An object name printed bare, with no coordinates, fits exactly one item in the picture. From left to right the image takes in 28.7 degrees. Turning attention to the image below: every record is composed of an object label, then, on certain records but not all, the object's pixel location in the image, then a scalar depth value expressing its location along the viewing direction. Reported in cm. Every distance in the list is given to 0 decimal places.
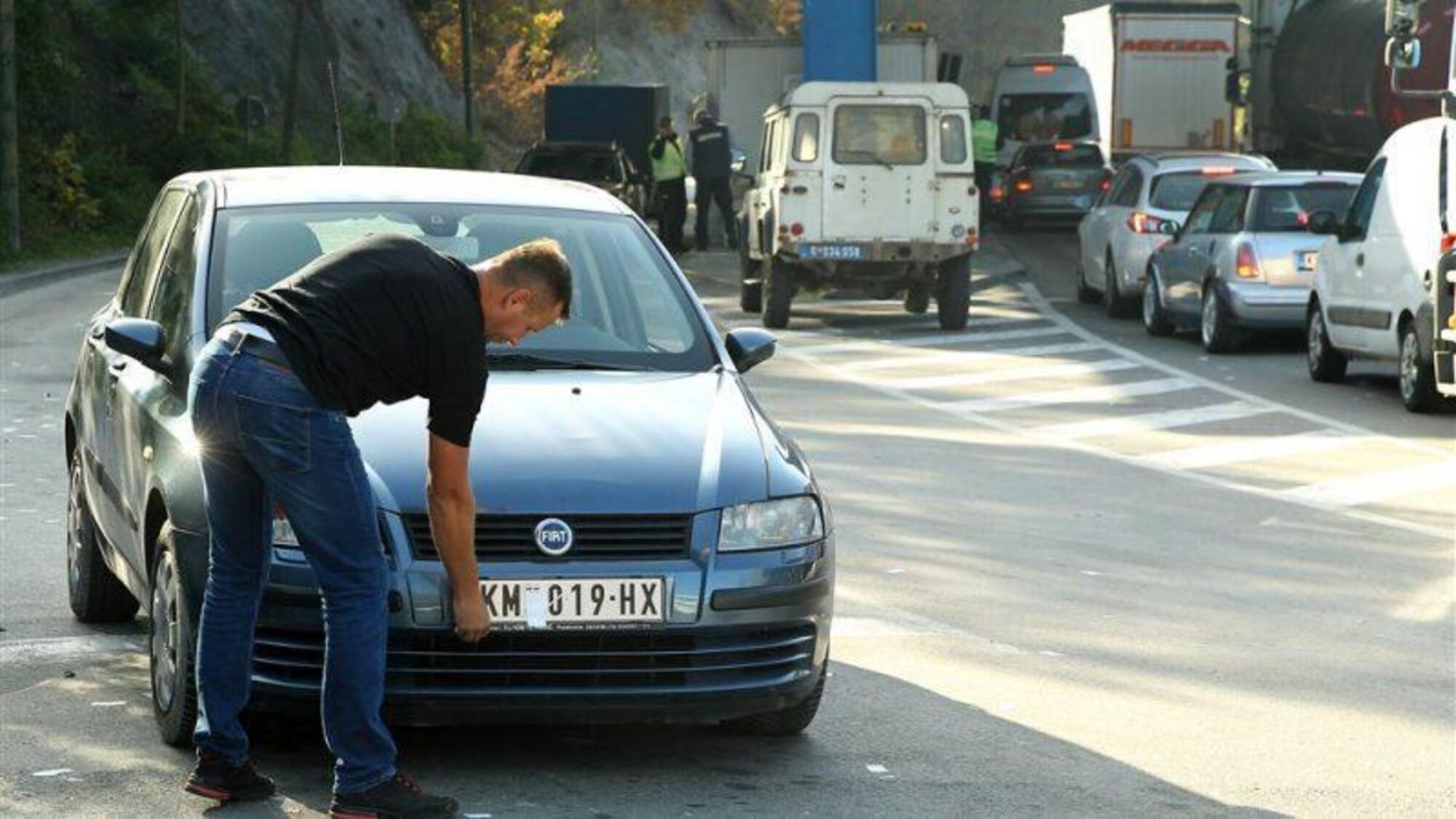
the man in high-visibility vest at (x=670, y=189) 4038
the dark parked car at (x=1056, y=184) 4344
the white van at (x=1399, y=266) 1781
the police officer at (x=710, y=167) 3772
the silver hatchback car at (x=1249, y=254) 2295
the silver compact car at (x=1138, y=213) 2692
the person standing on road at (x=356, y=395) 619
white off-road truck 2714
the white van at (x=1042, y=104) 4966
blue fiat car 680
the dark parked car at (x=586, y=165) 4281
